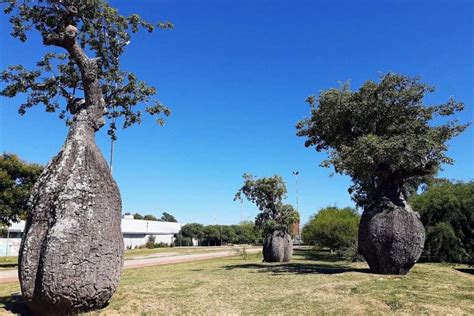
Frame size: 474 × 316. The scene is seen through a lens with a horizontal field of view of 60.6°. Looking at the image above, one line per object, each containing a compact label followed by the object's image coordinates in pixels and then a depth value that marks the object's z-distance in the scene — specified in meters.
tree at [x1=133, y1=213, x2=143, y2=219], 97.44
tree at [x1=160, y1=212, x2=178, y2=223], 129.38
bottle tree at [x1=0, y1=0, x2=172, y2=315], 8.16
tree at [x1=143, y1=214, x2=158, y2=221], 101.03
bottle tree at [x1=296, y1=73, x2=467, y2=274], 14.48
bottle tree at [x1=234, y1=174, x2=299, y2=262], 23.14
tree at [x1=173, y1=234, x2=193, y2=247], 73.12
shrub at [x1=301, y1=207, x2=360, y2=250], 32.41
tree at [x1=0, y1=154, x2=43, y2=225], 23.97
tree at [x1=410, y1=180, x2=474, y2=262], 24.92
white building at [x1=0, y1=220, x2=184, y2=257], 40.38
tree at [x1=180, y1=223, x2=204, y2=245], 76.31
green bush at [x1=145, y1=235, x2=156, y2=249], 59.78
